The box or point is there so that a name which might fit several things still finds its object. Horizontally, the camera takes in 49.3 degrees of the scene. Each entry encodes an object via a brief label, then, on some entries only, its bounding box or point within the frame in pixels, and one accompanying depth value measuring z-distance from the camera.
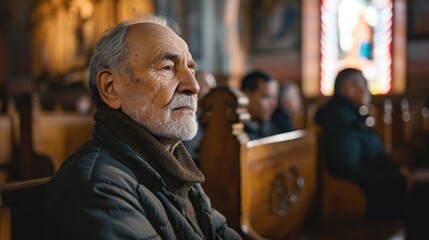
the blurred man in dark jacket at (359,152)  3.54
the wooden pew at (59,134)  4.01
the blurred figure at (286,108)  4.35
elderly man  1.01
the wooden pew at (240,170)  2.06
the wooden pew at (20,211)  1.12
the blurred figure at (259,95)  3.54
